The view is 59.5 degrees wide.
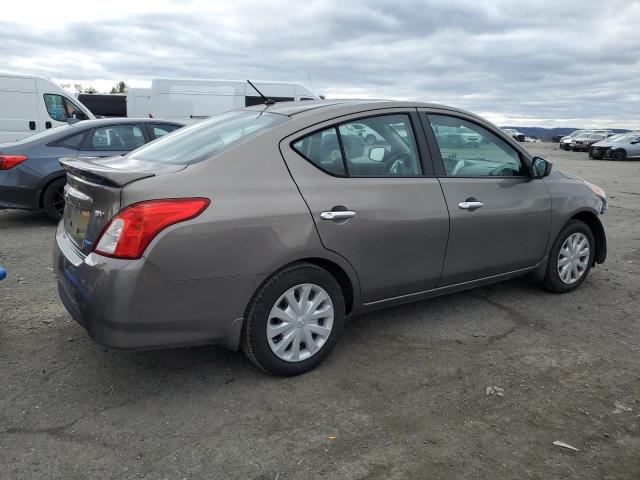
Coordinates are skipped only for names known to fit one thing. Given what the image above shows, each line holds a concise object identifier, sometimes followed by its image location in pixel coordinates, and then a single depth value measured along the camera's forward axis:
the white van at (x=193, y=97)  17.41
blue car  7.16
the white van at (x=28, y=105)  13.19
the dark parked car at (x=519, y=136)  43.31
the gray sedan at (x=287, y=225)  2.79
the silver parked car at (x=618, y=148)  28.48
